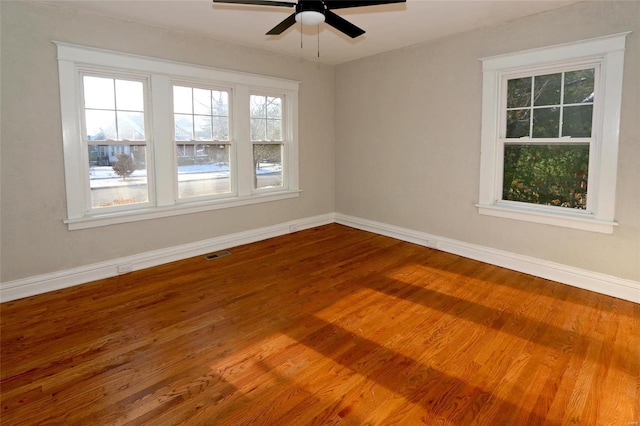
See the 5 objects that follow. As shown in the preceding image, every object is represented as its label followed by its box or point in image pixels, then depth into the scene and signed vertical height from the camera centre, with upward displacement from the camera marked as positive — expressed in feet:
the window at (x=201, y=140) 14.44 +1.33
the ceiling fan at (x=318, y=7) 7.91 +3.70
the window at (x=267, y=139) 16.87 +1.59
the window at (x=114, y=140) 12.22 +1.14
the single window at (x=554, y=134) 10.82 +1.29
